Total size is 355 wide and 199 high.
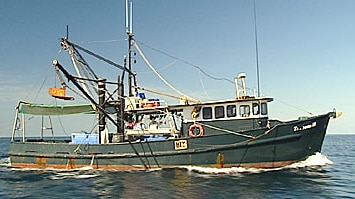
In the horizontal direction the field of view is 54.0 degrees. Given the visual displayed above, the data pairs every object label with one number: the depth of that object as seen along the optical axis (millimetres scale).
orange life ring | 17350
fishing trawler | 16359
